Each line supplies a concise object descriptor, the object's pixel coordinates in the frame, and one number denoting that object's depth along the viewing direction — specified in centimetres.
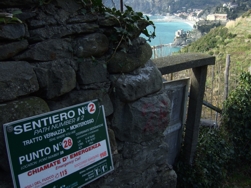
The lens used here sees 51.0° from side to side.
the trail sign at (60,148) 142
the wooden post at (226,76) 466
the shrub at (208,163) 338
